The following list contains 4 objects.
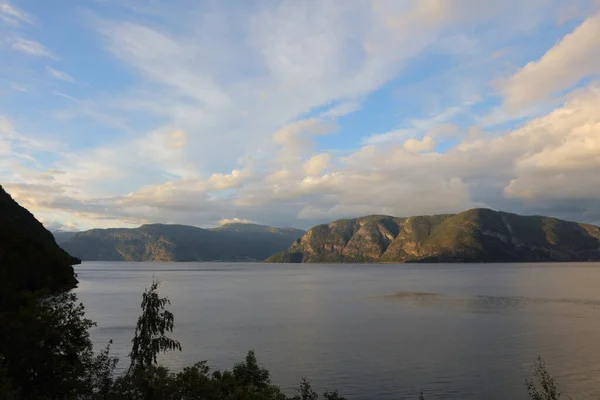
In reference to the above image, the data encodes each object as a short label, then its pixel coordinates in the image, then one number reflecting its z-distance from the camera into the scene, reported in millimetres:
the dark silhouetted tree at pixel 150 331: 39812
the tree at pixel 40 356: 31344
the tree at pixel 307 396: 41894
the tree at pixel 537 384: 55556
